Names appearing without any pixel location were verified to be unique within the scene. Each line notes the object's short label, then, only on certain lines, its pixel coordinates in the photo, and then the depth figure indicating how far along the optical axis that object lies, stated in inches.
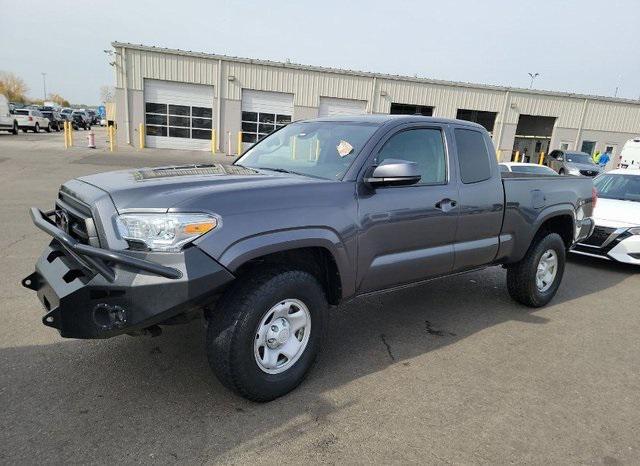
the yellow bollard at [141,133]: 1009.5
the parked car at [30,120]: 1267.2
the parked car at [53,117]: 1510.8
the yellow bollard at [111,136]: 928.3
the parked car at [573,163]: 812.6
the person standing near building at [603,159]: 981.5
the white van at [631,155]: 850.1
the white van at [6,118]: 1134.4
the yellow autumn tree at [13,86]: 3966.5
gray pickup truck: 102.3
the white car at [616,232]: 271.4
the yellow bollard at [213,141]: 1040.2
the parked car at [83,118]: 1883.5
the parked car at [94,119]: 2190.1
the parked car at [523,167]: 433.1
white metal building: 999.0
